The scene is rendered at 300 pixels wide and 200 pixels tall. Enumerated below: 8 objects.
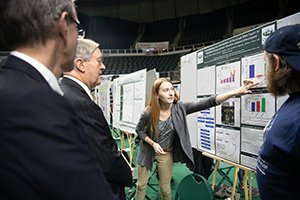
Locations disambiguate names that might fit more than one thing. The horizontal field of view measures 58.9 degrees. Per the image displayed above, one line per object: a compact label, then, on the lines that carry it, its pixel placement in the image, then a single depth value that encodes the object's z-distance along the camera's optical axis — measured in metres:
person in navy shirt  0.98
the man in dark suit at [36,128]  0.49
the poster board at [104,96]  6.24
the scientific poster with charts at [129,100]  3.72
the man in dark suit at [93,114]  1.22
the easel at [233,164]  2.09
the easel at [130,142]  3.89
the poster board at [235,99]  1.84
